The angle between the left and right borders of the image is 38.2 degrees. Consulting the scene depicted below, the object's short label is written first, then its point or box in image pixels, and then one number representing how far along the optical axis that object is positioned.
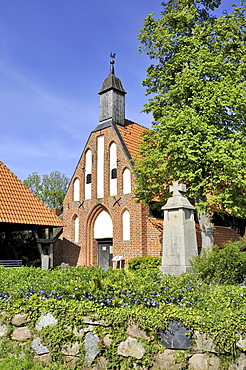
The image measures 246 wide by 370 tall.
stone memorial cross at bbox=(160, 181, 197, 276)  8.99
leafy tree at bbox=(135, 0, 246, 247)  12.61
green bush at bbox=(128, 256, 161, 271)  15.74
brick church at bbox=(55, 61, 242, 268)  17.70
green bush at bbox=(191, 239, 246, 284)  8.37
